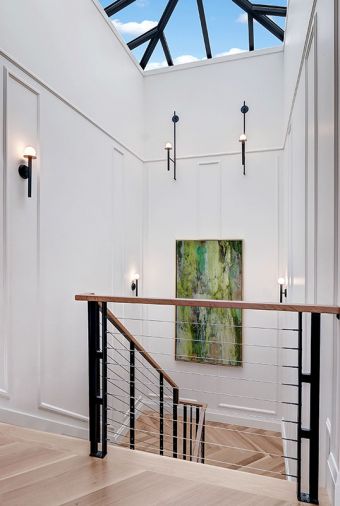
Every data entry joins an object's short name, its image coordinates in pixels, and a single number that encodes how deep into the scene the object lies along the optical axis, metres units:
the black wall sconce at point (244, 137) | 4.74
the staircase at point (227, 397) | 1.54
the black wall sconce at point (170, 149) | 5.07
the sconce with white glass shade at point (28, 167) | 2.59
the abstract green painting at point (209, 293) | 4.87
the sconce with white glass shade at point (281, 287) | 4.51
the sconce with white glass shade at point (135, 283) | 4.91
